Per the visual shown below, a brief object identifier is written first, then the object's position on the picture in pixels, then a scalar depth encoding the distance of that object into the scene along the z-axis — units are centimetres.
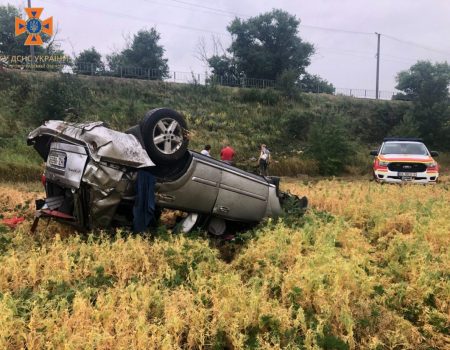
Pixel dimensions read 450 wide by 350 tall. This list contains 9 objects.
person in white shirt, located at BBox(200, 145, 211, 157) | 1256
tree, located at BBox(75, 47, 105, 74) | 3256
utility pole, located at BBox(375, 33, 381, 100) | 5131
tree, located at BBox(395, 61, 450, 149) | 2970
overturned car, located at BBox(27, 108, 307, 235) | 508
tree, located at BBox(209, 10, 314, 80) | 4309
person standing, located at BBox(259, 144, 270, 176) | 1656
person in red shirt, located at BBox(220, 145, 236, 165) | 1452
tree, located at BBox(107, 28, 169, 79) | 4449
